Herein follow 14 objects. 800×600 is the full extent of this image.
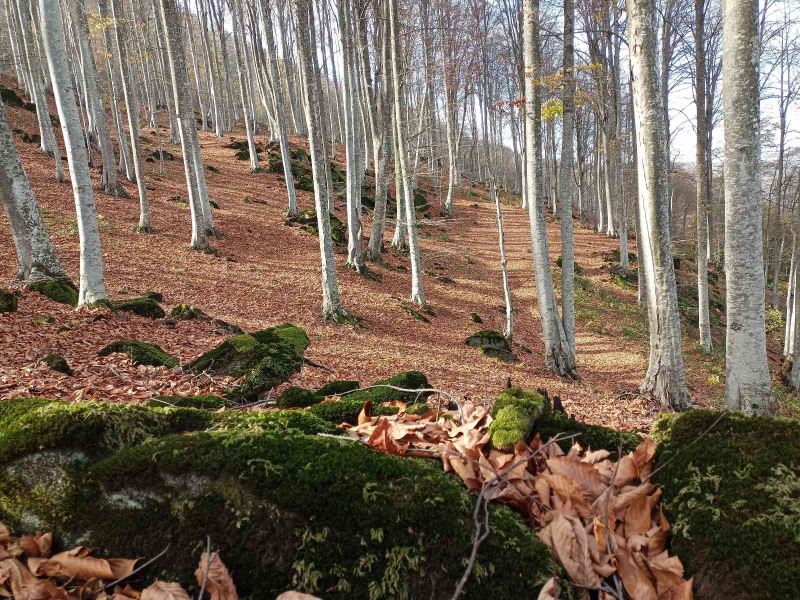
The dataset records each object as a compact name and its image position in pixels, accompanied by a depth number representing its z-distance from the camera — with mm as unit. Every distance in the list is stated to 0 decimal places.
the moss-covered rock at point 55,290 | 7922
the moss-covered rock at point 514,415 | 2113
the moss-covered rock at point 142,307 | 7973
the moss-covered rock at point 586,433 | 2375
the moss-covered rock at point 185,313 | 8570
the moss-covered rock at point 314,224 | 17812
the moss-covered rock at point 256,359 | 4633
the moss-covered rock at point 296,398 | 3168
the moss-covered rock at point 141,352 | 5453
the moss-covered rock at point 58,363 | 4605
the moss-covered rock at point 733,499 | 1575
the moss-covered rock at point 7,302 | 6551
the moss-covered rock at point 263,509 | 1536
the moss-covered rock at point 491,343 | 11391
